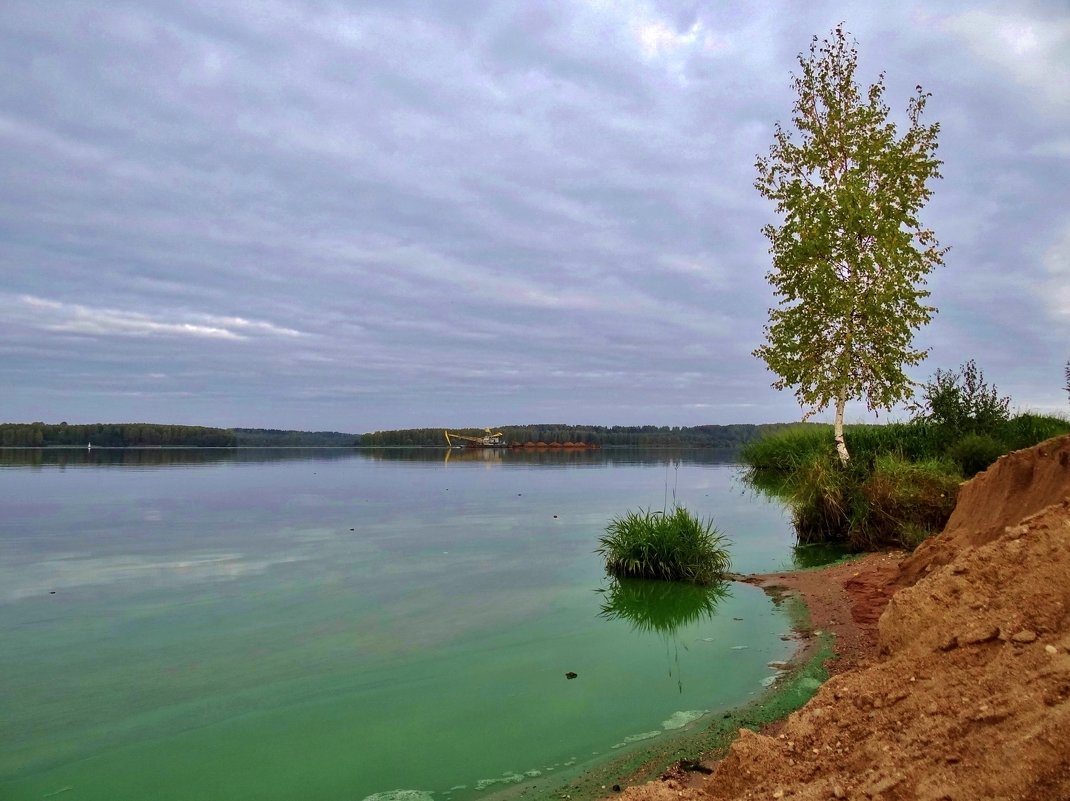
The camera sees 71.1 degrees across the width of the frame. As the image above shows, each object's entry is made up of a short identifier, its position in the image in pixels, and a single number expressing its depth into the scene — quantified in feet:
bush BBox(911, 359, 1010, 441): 61.98
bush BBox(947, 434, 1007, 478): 54.54
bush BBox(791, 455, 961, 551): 42.22
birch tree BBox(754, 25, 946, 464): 59.11
